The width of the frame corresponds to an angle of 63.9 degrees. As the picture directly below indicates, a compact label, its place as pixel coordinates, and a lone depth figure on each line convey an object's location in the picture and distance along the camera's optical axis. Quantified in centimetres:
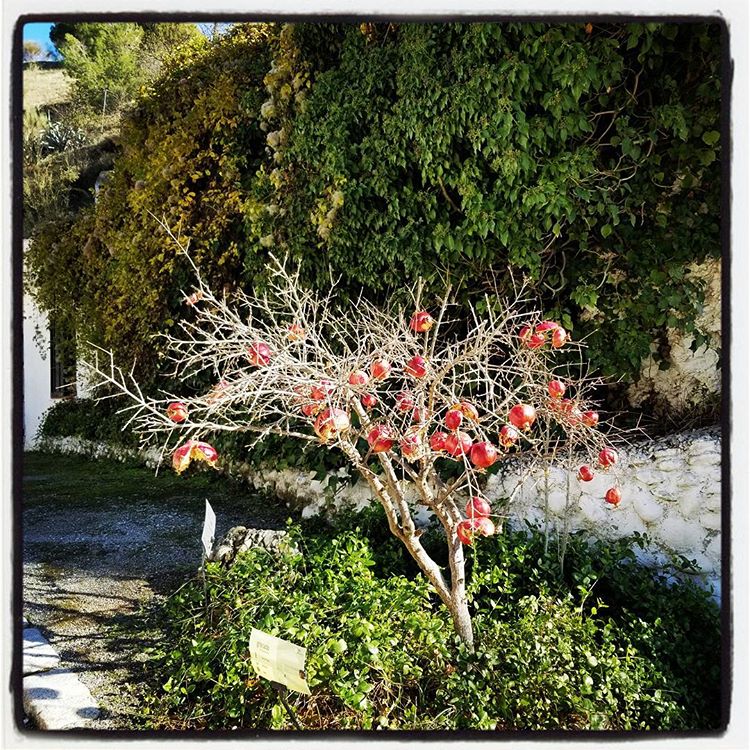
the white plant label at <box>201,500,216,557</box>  217
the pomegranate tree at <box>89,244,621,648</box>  162
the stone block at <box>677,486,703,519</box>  238
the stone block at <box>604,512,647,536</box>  250
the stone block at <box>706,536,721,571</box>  231
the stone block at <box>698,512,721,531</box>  233
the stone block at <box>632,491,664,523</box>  246
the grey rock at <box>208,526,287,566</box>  257
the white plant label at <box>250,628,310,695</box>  165
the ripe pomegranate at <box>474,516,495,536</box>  157
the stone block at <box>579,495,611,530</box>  257
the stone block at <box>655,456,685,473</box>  244
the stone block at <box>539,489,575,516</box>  263
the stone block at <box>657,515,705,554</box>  237
